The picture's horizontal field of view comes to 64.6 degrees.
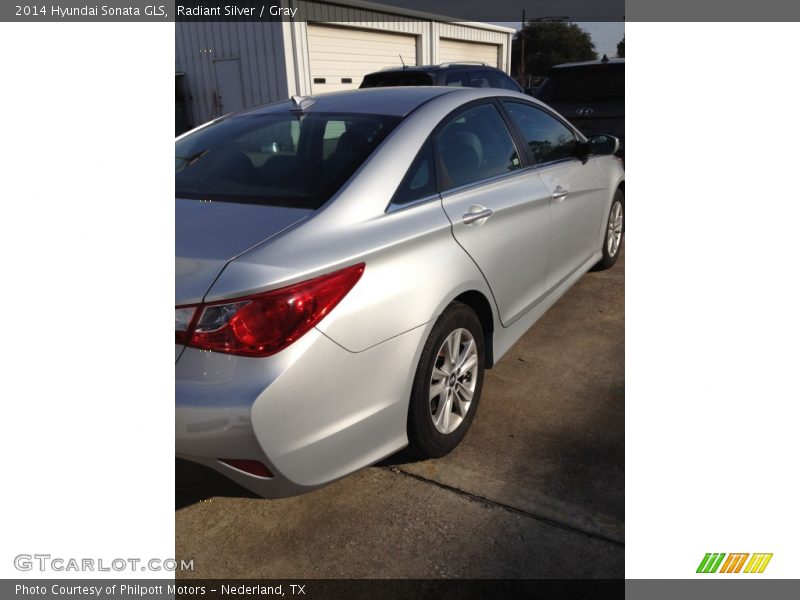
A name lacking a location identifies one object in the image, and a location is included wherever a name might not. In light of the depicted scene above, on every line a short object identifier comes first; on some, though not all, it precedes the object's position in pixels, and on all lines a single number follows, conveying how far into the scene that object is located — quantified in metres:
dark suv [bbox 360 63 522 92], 8.13
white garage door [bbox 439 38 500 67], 19.28
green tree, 73.25
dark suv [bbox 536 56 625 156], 7.00
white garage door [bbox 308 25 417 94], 14.16
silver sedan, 1.85
